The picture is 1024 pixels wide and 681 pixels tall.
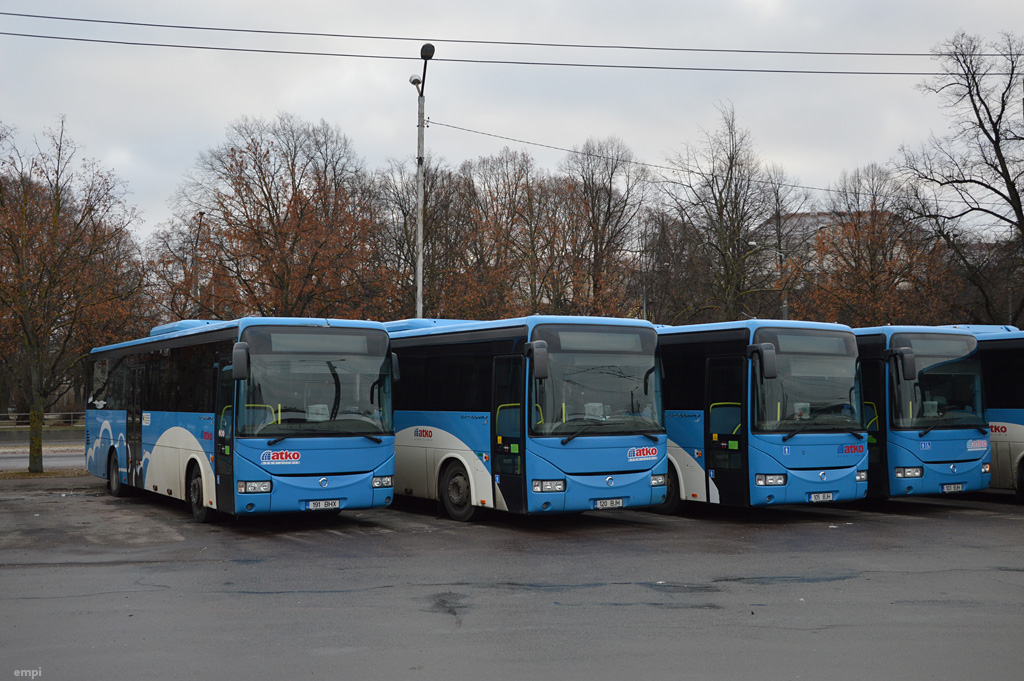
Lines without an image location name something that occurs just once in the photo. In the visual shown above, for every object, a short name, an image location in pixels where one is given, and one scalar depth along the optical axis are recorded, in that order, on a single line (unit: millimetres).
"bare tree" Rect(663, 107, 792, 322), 43375
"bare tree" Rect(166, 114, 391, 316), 32281
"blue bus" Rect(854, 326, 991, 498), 16984
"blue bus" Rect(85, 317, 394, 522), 14078
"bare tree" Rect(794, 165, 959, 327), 35125
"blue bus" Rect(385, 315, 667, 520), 14242
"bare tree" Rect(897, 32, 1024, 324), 32750
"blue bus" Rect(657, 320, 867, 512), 15234
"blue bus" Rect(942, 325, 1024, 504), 18438
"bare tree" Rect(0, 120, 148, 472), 23938
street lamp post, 26484
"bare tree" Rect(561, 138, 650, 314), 42906
